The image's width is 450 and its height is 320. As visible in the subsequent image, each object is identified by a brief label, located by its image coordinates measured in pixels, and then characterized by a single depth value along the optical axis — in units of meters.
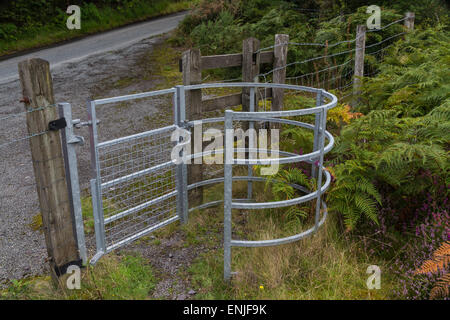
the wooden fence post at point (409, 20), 9.20
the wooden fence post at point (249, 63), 5.41
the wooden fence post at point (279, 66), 5.85
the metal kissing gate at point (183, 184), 3.55
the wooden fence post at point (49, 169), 3.18
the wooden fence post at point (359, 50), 7.44
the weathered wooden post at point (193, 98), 4.84
